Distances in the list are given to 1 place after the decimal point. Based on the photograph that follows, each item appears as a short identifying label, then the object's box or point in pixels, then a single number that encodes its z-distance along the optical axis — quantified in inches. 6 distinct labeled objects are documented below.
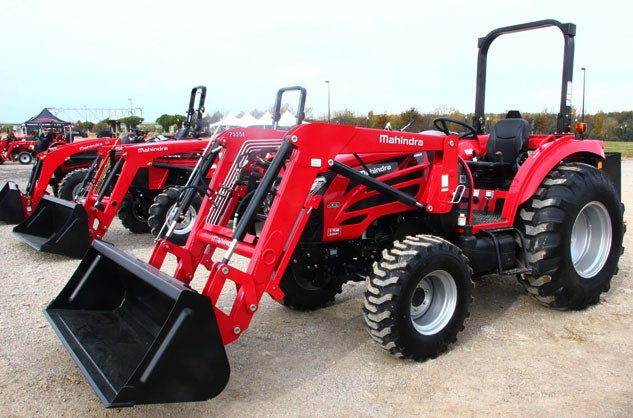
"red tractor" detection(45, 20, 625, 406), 116.6
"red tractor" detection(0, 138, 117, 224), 371.6
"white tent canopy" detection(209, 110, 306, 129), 1167.0
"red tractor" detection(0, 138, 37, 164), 908.0
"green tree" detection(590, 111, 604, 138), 1601.0
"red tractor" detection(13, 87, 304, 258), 269.4
